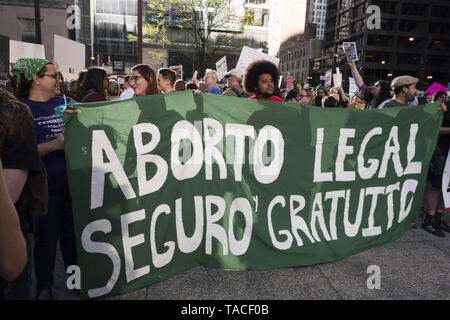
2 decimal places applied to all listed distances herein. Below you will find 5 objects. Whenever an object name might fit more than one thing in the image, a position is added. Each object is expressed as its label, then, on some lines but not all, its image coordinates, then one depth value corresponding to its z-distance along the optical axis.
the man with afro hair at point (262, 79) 3.63
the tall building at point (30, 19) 19.55
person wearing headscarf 2.66
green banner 2.65
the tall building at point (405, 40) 67.56
